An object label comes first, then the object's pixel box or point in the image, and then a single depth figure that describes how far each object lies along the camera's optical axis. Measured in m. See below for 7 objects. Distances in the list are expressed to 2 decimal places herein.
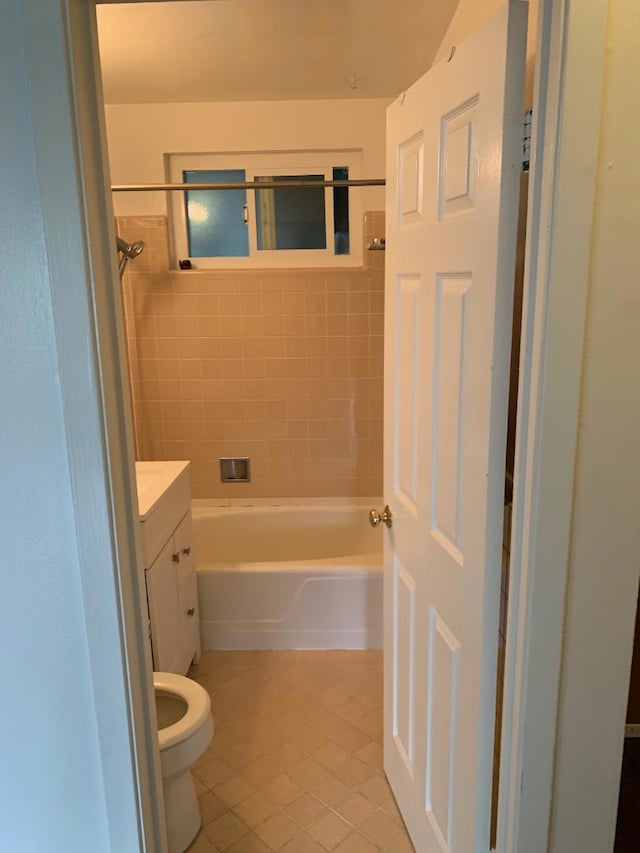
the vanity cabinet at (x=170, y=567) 1.98
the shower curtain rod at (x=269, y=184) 2.53
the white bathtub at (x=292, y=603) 2.61
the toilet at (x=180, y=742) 1.58
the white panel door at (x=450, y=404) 1.04
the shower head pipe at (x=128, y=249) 2.71
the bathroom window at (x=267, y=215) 3.01
